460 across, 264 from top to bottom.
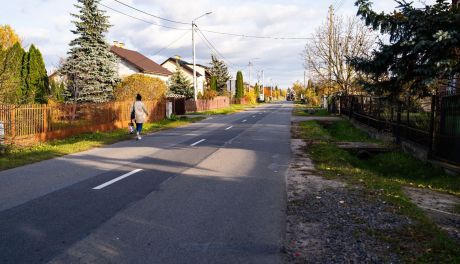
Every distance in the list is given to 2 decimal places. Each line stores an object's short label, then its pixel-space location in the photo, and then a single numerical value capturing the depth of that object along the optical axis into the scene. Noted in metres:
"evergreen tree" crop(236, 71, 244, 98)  91.97
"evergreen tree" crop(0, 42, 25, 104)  13.36
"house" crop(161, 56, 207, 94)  72.50
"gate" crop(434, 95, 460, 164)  9.64
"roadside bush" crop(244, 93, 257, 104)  91.31
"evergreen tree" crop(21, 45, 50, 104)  30.03
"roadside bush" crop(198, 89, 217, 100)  55.33
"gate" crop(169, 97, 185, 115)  37.03
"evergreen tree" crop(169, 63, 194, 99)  50.56
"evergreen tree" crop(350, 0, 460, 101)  6.12
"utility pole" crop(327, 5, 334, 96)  33.62
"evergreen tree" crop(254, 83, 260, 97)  114.01
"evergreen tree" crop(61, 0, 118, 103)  31.03
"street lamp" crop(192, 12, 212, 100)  38.29
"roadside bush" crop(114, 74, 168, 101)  29.94
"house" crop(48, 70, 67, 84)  37.58
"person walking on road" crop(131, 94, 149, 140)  17.08
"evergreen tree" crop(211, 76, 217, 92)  71.59
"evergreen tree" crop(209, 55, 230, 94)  77.31
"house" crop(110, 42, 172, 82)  50.25
